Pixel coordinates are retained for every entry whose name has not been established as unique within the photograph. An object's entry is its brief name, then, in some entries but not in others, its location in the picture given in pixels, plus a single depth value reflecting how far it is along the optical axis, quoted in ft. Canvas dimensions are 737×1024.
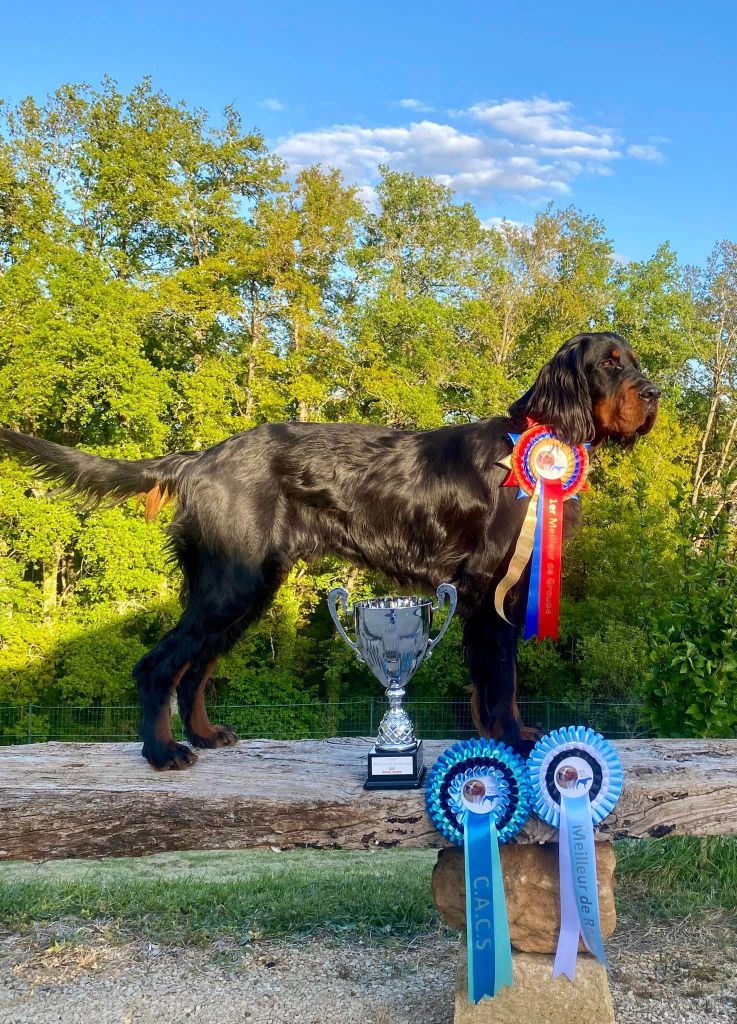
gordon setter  10.98
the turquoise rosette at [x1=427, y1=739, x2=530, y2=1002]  8.09
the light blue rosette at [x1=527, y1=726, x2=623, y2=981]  8.11
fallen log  8.81
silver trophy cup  9.39
